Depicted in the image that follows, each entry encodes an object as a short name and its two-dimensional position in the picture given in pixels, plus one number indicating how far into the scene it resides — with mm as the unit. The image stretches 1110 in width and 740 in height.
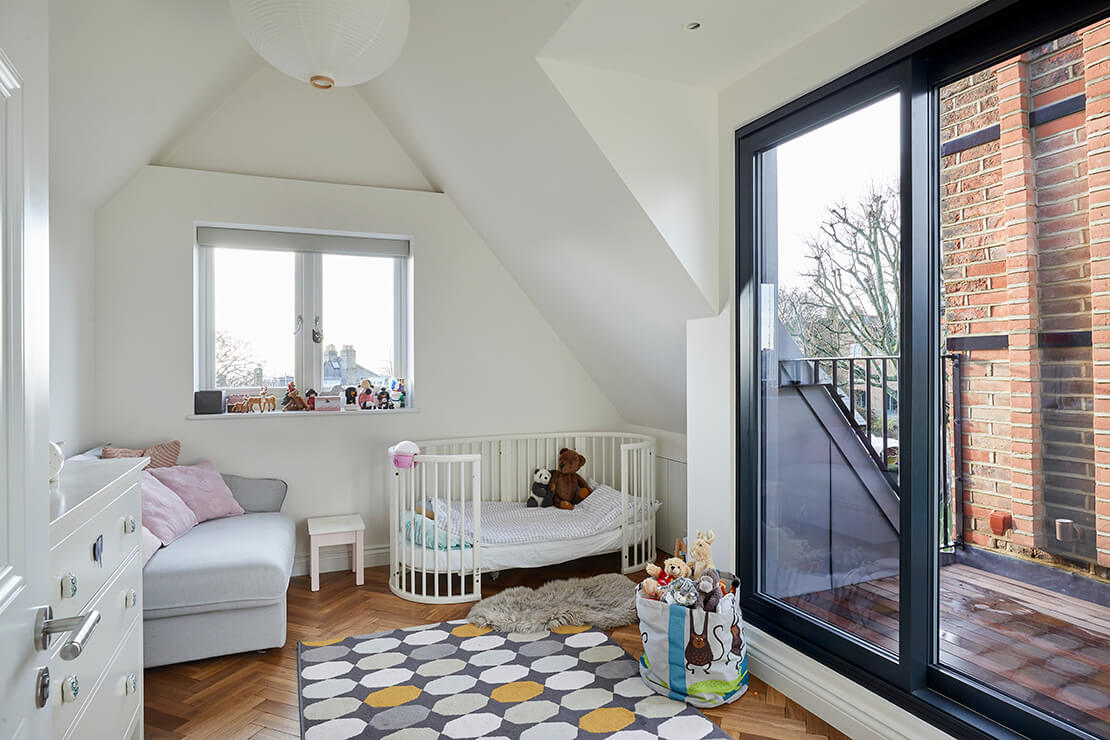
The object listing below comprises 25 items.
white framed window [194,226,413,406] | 3658
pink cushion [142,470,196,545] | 2707
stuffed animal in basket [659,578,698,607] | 2258
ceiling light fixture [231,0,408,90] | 1847
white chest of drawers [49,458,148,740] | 1167
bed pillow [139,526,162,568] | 2504
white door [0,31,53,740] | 747
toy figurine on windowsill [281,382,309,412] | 3705
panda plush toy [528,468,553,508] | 4027
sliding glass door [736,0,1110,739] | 1505
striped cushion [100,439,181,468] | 3230
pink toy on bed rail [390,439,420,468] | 3312
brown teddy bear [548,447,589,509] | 4016
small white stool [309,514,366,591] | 3367
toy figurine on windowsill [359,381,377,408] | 3844
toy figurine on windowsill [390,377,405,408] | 3965
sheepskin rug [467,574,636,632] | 2873
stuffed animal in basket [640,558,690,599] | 2383
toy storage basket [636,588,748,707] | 2209
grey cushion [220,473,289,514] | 3436
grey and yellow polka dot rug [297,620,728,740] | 2080
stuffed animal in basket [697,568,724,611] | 2225
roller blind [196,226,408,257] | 3586
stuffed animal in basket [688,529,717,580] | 2408
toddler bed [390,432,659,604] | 3250
